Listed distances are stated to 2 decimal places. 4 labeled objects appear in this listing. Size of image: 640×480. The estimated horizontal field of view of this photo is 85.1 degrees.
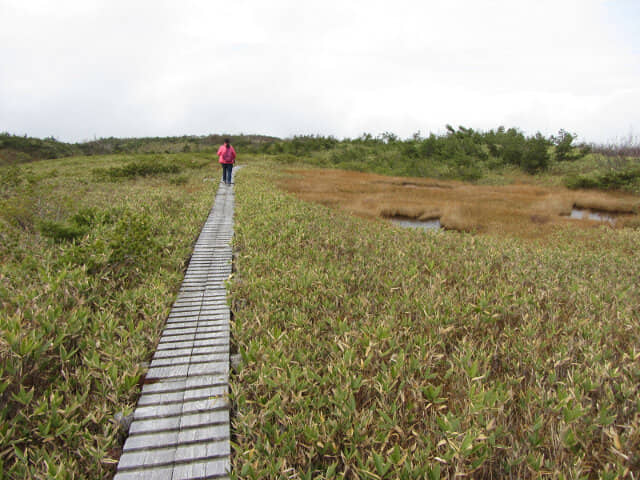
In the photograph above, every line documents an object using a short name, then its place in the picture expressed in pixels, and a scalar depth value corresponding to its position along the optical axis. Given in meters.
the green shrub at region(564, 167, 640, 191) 21.78
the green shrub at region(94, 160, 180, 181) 21.16
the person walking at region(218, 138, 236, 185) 16.55
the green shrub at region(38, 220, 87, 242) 7.49
